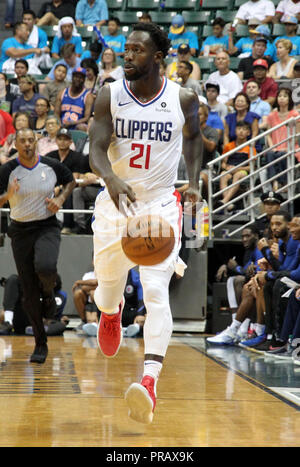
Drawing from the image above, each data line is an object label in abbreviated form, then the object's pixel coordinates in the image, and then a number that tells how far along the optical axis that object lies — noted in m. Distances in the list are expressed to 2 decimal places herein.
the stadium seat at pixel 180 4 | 16.95
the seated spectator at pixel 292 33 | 14.54
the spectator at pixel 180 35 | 15.63
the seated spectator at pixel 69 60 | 14.55
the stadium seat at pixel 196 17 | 16.39
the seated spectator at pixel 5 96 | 13.30
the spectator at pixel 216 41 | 15.37
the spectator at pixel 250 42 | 14.77
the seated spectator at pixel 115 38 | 15.56
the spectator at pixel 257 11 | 15.48
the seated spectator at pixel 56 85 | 13.84
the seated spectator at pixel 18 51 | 15.48
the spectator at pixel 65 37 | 15.48
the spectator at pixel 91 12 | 16.47
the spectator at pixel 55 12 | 16.71
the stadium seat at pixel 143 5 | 17.12
